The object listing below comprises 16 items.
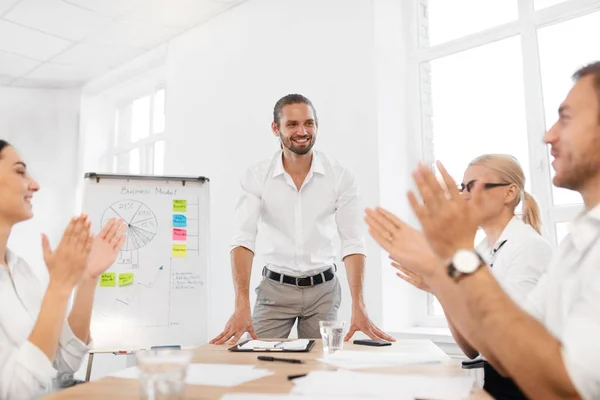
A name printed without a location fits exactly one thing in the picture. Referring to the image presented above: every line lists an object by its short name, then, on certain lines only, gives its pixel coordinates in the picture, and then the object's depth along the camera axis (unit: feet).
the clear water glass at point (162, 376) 2.61
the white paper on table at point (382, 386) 3.02
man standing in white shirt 7.73
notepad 4.92
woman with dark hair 3.60
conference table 3.04
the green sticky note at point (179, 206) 9.37
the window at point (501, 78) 8.95
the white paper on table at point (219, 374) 3.37
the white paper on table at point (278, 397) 2.92
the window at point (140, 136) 16.90
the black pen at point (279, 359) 4.12
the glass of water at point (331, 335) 4.66
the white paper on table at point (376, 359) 4.07
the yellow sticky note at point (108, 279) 8.69
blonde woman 5.01
